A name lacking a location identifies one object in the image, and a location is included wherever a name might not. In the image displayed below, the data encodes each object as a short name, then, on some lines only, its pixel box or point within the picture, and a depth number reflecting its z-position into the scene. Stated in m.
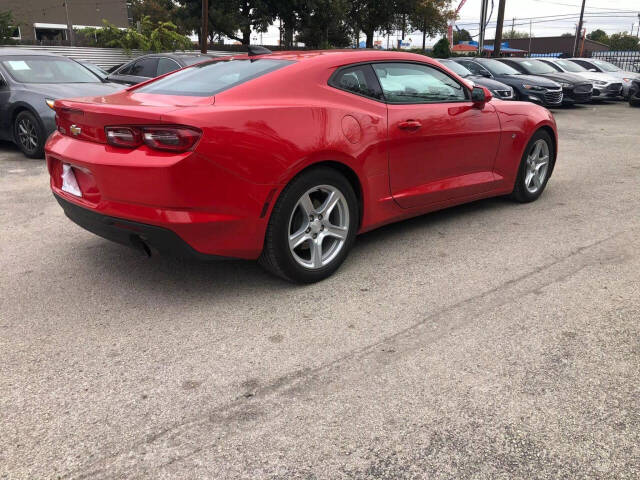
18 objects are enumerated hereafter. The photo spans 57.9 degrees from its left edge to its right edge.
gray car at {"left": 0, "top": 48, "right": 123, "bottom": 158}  7.50
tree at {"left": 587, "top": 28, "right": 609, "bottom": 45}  120.61
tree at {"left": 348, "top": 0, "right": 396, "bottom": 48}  38.97
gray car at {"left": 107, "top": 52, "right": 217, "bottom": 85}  10.75
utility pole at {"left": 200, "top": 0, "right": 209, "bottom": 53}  21.52
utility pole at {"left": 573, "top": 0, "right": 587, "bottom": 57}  47.19
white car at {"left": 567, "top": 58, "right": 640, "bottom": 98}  18.31
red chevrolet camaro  3.05
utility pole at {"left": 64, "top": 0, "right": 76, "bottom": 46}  50.89
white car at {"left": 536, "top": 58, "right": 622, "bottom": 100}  17.39
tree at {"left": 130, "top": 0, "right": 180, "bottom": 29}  52.95
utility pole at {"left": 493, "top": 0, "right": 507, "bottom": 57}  27.86
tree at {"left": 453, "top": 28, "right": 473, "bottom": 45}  80.94
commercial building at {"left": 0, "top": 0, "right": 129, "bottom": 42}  51.22
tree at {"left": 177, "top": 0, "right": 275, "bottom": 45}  33.00
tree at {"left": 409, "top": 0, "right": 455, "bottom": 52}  41.78
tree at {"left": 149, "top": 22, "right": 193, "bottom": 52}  22.08
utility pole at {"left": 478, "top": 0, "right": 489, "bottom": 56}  46.85
